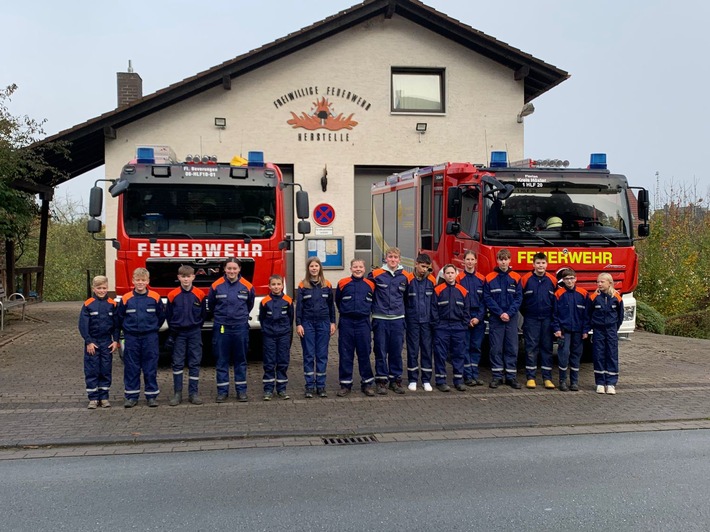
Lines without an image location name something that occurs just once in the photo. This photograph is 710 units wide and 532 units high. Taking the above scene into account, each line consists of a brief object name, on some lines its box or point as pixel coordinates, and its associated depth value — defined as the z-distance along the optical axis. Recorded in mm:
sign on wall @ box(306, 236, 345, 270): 16656
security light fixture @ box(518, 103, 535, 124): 16281
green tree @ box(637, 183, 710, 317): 15906
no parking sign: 16531
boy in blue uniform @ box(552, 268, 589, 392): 8438
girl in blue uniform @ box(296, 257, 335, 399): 7969
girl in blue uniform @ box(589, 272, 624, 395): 8312
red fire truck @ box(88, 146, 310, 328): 9125
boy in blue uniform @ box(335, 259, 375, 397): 8047
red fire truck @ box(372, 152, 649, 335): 8977
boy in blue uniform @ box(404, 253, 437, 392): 8328
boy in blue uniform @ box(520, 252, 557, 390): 8523
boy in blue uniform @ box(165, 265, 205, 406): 7656
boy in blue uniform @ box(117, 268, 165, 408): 7465
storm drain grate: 6316
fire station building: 16031
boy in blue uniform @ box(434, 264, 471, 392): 8344
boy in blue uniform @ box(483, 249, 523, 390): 8523
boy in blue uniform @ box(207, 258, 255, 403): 7789
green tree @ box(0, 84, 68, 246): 12906
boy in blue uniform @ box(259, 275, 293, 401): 7832
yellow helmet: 9094
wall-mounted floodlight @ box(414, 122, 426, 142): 16719
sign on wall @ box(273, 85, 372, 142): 16438
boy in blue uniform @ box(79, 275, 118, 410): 7383
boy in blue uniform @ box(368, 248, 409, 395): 8164
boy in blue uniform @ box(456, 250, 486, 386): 8508
